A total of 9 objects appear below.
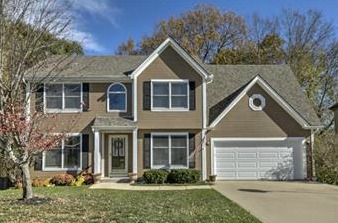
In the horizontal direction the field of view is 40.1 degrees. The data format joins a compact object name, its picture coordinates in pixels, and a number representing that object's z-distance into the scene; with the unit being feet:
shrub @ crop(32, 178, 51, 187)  75.53
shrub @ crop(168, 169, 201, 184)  76.59
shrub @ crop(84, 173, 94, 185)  77.82
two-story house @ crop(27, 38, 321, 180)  80.74
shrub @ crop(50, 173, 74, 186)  76.59
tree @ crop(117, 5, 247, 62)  151.33
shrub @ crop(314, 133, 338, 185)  79.46
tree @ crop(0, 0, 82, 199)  46.50
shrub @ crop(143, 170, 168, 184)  76.13
